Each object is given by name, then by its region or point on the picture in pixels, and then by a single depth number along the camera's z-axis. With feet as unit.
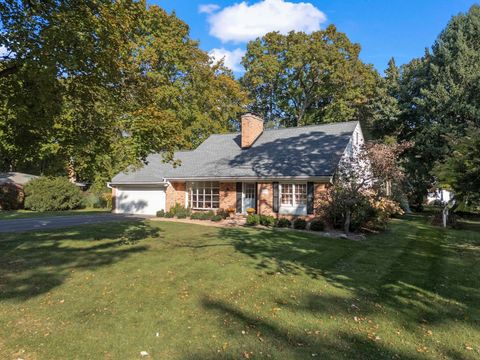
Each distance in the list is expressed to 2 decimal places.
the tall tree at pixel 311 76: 113.70
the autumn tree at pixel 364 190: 49.16
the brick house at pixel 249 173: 62.69
